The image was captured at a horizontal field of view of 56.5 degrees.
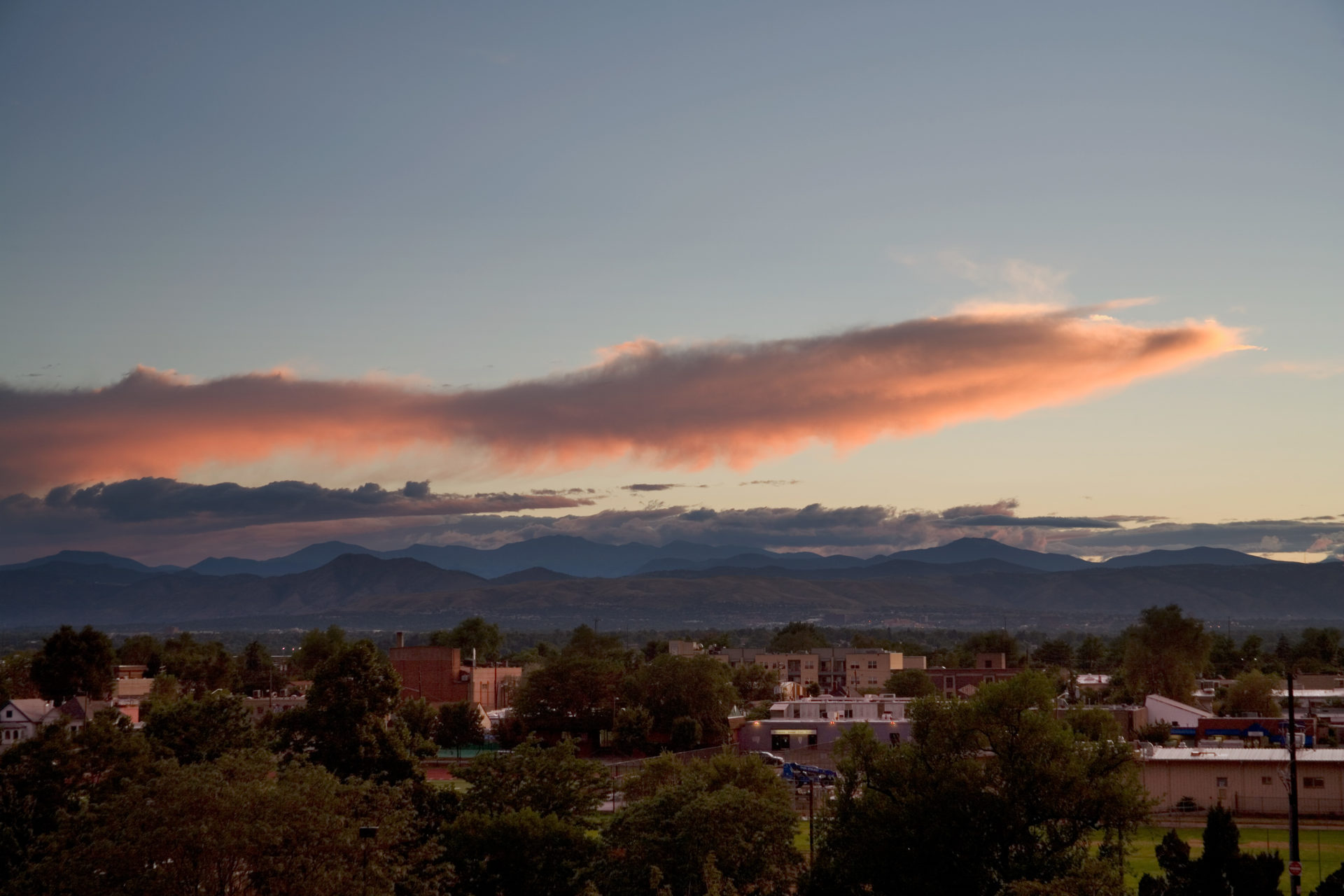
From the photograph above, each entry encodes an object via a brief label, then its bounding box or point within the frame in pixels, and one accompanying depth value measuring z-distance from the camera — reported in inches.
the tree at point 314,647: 5974.4
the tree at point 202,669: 5014.8
